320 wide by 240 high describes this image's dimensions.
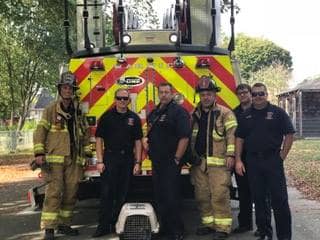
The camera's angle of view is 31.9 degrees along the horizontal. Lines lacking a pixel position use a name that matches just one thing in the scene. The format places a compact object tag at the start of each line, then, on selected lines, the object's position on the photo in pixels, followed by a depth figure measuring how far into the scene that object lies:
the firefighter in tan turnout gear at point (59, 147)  7.23
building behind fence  29.09
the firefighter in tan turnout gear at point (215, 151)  6.96
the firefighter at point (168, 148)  6.89
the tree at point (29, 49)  17.91
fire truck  7.38
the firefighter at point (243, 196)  7.31
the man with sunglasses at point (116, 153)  7.12
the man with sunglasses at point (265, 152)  6.62
